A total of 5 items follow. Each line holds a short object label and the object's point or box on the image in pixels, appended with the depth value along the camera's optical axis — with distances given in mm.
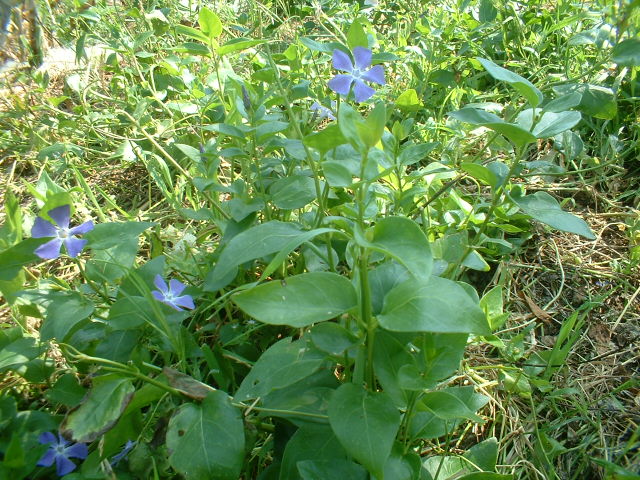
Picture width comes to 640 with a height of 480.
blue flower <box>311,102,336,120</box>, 678
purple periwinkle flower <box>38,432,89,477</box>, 468
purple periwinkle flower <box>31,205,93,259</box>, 464
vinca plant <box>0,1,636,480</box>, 383
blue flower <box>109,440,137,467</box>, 477
